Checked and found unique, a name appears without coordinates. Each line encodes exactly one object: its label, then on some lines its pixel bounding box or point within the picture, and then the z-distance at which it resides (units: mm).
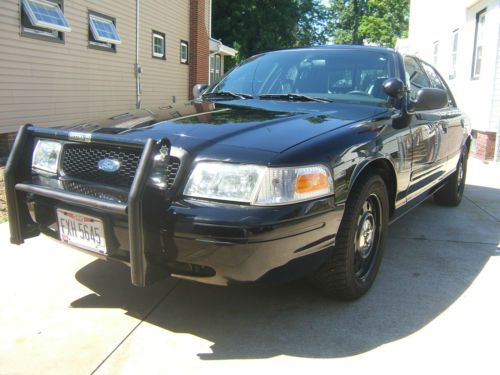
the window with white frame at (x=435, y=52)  15577
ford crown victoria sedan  2287
